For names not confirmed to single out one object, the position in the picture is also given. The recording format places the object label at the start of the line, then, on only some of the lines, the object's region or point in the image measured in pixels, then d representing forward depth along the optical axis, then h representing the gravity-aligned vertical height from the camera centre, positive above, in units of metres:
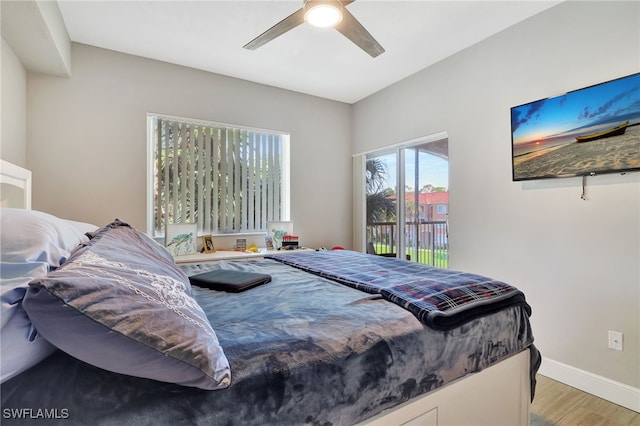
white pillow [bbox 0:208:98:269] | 0.72 -0.05
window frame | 3.12 +0.60
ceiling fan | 1.76 +1.24
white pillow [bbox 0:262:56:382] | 0.55 -0.22
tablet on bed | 1.49 -0.34
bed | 0.60 -0.37
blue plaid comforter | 1.19 -0.35
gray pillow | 0.58 -0.23
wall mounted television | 1.91 +0.58
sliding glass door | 3.30 +0.17
